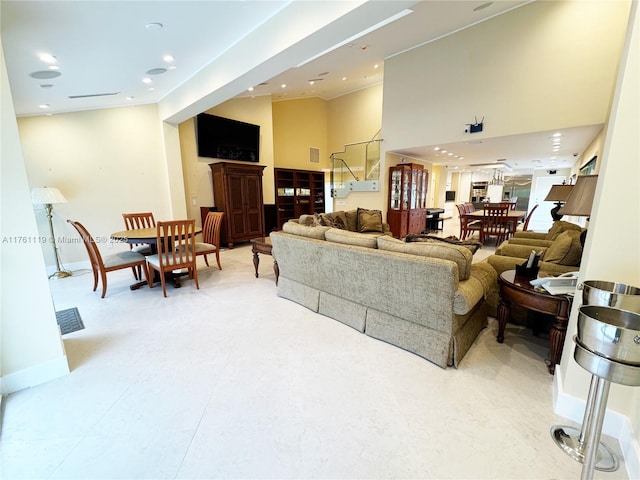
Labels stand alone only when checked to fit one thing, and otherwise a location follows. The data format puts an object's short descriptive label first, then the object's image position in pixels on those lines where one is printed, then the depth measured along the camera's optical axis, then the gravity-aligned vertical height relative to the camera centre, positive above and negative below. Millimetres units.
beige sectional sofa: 1962 -795
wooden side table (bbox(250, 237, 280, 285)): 3761 -844
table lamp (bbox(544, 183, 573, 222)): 3453 +6
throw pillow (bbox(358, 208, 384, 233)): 5648 -594
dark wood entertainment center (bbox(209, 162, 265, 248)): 5871 -124
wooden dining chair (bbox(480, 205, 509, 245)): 5855 -623
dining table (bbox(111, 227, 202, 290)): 3432 -592
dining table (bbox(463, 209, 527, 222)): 5778 -508
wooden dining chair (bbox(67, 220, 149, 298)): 3354 -902
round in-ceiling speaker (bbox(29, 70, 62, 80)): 2938 +1351
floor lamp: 4034 -116
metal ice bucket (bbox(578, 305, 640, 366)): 976 -556
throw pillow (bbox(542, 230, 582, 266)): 2557 -566
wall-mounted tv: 5840 +1298
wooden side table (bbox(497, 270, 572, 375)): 1869 -820
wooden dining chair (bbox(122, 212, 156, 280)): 4236 -528
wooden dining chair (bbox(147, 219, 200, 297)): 3340 -782
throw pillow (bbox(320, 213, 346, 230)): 4890 -528
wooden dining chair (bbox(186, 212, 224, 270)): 4097 -734
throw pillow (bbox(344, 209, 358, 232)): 5730 -586
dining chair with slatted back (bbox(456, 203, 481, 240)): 6570 -790
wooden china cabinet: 6938 -125
